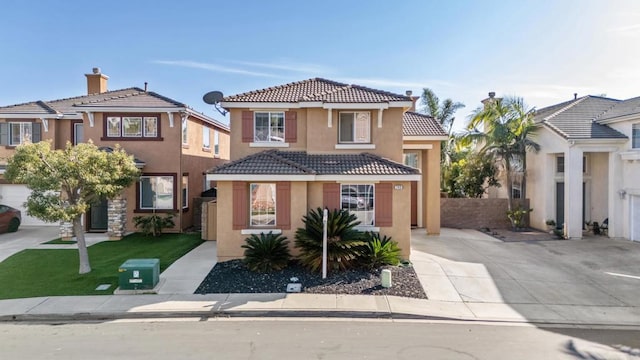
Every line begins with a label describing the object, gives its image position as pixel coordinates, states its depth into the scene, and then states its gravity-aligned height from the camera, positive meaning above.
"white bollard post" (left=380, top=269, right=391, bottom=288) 11.78 -2.87
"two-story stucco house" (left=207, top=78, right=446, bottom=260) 14.27 +0.69
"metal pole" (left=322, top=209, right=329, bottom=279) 12.34 -2.10
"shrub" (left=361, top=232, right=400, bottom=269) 13.21 -2.40
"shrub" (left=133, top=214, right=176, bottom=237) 18.84 -2.05
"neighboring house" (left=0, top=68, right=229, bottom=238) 19.44 +2.11
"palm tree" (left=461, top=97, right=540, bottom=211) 21.45 +2.52
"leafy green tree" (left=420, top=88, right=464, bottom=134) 30.61 +5.50
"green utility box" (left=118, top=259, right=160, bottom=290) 11.34 -2.72
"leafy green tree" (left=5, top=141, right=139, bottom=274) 12.03 +0.08
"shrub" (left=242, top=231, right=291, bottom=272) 13.09 -2.42
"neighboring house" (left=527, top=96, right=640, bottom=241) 18.94 +0.67
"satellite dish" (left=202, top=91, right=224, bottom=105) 18.17 +3.74
